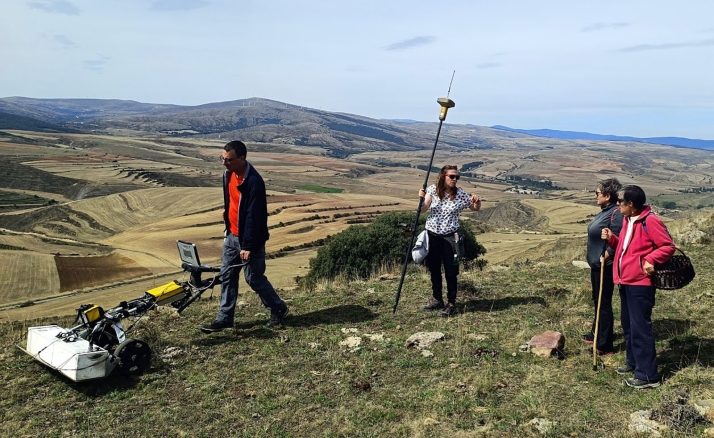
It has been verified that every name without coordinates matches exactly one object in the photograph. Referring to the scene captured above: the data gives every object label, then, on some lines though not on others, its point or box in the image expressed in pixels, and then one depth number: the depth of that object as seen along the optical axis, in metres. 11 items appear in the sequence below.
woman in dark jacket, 5.82
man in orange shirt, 6.43
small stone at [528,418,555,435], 4.23
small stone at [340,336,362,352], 6.35
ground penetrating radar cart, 4.95
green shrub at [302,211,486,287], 21.45
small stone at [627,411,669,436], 4.05
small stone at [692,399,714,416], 4.20
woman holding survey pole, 7.21
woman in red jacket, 4.80
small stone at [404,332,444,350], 6.32
